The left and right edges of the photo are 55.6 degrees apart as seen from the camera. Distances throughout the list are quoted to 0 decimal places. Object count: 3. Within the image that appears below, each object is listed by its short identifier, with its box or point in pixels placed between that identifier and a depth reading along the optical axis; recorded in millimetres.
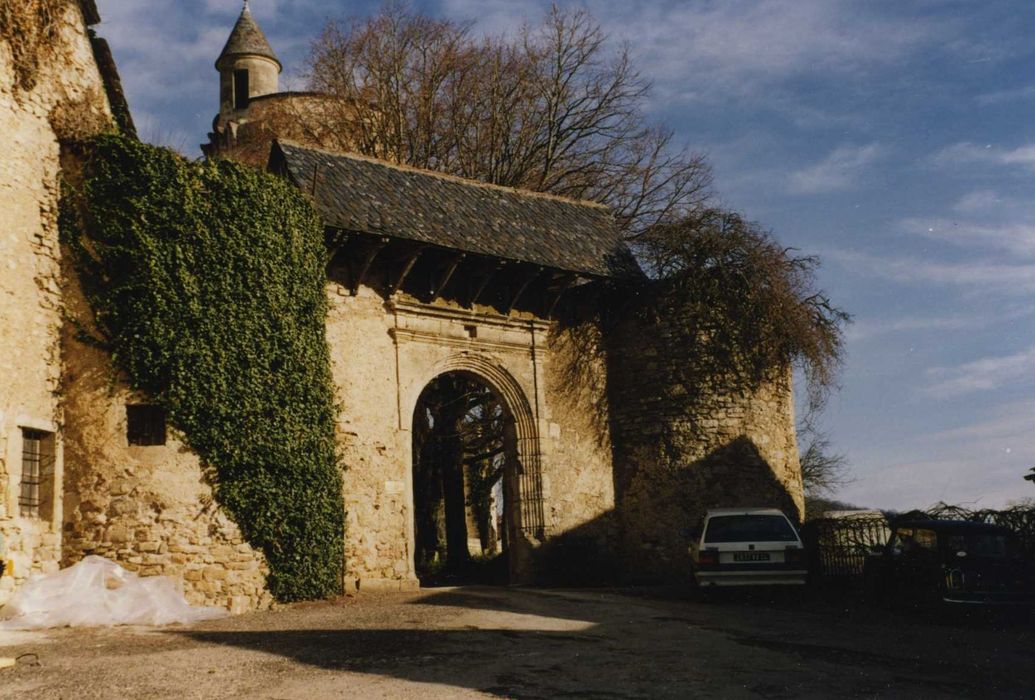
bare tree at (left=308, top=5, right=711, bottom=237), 25438
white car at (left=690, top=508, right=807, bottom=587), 13547
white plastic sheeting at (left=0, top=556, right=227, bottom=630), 11031
